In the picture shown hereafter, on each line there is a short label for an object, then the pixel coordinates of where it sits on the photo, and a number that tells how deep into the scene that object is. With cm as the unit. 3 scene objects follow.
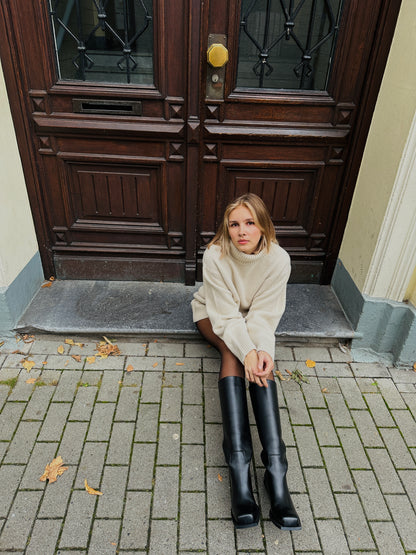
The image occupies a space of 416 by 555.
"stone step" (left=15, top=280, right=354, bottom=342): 315
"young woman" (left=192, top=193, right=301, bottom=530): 207
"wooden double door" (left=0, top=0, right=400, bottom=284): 275
